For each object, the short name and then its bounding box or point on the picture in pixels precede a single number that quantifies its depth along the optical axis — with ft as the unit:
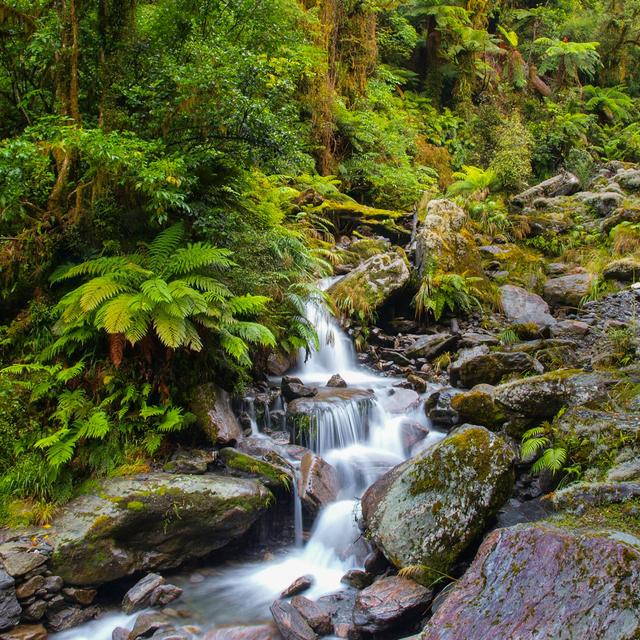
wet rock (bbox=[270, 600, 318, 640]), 12.43
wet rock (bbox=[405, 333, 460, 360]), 29.43
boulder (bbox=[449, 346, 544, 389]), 22.93
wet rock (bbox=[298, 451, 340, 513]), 17.13
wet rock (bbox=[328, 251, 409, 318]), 31.60
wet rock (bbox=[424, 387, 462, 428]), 21.72
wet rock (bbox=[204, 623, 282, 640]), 12.86
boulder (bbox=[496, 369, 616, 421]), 16.88
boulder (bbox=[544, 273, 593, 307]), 32.94
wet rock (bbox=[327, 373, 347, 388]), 25.32
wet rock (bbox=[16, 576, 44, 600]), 12.97
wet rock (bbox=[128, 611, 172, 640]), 12.72
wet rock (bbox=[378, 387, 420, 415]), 22.98
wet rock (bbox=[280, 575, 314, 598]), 14.56
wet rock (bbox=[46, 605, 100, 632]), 13.16
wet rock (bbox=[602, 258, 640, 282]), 32.19
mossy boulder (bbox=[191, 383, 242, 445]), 17.88
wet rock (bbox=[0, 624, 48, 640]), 12.43
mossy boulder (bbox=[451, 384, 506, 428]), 18.38
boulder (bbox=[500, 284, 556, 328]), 31.68
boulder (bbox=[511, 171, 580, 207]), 50.55
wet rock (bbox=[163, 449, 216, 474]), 16.39
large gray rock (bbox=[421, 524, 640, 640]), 8.31
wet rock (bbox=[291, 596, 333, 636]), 12.73
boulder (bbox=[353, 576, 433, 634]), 12.21
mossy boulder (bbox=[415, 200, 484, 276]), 35.14
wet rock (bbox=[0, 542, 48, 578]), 13.01
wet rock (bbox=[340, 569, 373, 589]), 14.56
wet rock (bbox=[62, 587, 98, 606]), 13.61
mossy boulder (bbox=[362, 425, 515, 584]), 13.33
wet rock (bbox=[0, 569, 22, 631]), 12.54
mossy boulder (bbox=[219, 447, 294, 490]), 17.03
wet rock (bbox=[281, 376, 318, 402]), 22.47
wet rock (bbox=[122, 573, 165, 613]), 13.70
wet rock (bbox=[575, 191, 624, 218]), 43.78
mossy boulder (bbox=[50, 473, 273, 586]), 13.89
